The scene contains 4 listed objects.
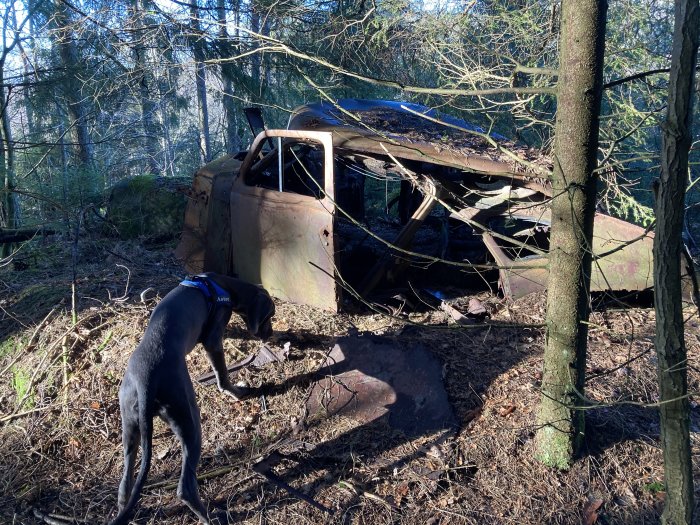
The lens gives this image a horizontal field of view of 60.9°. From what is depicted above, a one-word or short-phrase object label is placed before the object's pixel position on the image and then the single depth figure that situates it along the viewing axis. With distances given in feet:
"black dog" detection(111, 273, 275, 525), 10.86
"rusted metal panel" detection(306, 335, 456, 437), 13.73
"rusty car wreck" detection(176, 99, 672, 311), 15.80
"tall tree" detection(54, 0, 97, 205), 27.66
